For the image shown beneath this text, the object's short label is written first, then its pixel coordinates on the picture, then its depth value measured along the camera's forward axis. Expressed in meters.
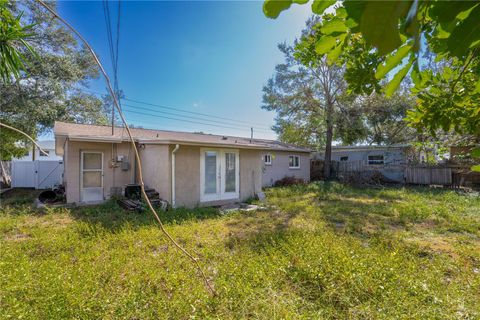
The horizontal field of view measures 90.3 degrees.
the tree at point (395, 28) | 0.49
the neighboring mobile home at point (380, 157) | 15.97
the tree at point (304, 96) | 16.25
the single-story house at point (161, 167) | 8.09
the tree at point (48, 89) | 11.94
